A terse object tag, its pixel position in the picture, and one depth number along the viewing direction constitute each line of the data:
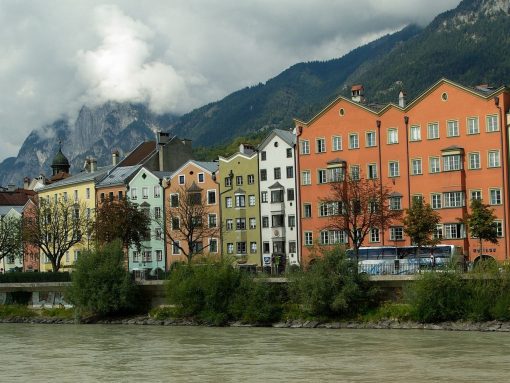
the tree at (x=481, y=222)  75.81
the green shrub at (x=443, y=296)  58.16
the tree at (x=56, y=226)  111.12
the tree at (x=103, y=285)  74.75
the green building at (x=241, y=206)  100.00
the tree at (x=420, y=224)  78.94
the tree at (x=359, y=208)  85.94
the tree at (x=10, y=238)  117.88
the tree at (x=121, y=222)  99.00
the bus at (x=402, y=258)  64.81
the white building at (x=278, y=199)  97.00
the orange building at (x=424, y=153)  82.19
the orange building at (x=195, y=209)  102.12
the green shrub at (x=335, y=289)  62.50
